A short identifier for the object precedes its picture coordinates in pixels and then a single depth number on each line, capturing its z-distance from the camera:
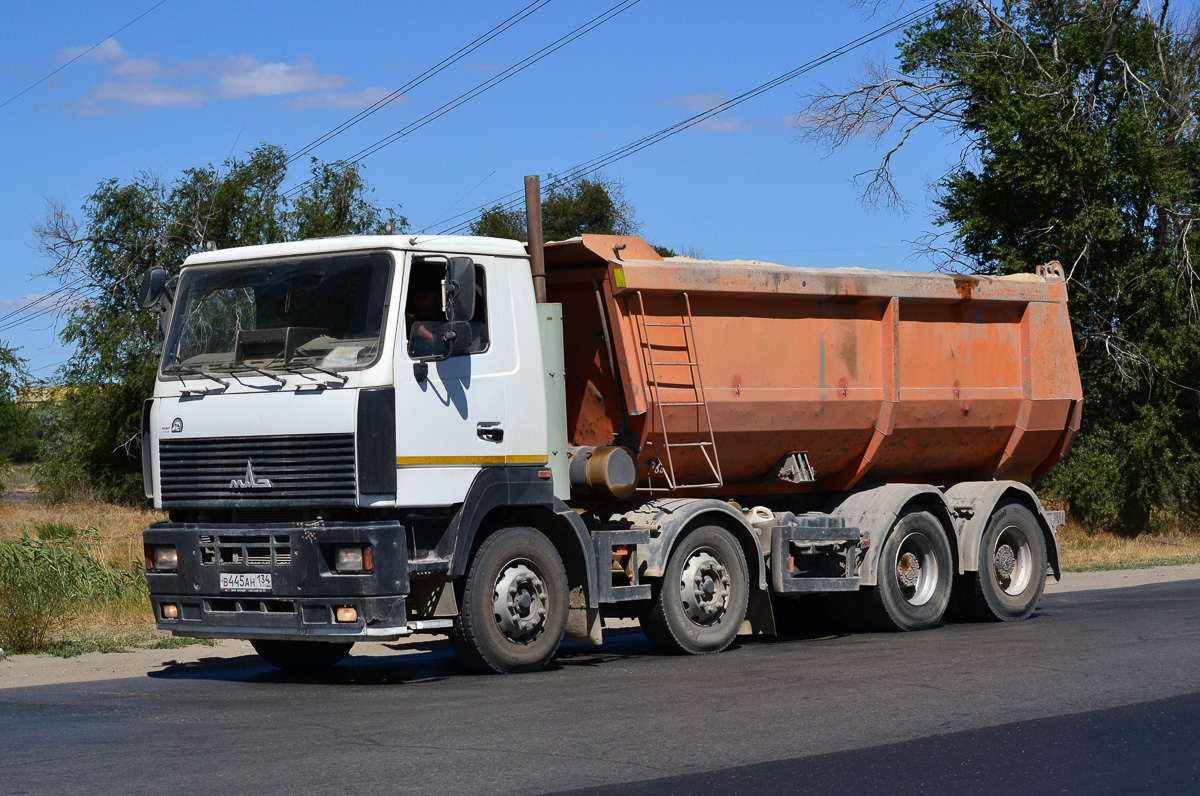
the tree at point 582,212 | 54.97
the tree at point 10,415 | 45.72
